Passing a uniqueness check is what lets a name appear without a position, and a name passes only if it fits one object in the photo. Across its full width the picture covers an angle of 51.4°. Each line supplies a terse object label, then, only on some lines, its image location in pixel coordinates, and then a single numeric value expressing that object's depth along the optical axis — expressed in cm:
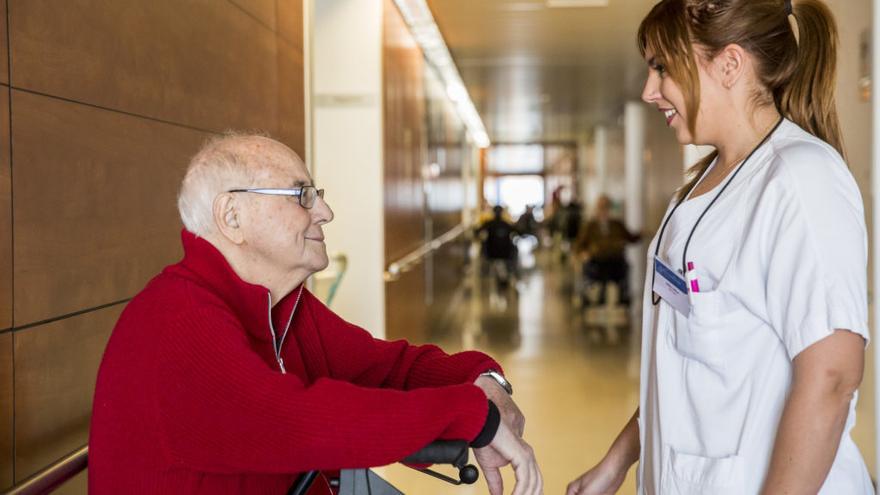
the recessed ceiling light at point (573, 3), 824
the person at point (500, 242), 1574
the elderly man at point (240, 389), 135
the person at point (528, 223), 2005
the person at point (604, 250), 1129
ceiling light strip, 855
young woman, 141
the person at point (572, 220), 1706
